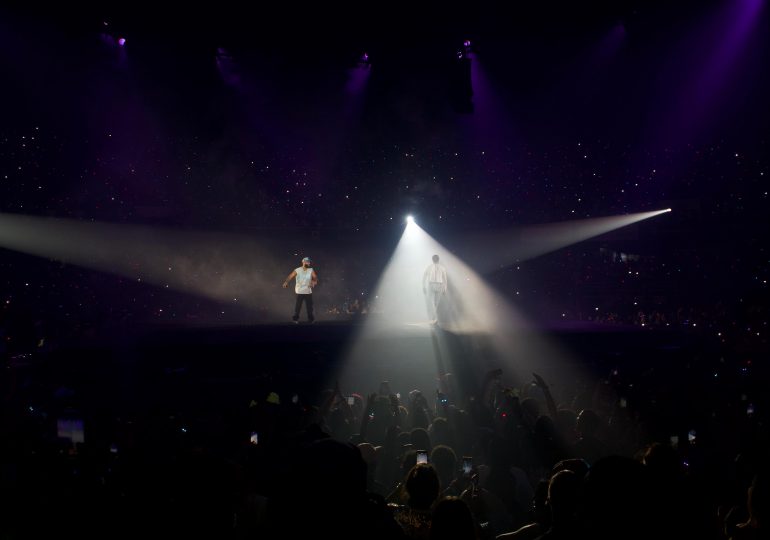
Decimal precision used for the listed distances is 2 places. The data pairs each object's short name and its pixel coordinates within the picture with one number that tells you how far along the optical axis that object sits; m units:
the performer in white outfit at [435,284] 13.35
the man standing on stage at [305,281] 13.38
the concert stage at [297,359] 9.71
